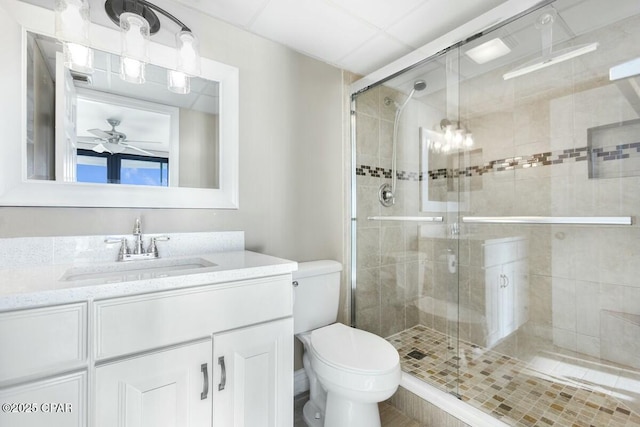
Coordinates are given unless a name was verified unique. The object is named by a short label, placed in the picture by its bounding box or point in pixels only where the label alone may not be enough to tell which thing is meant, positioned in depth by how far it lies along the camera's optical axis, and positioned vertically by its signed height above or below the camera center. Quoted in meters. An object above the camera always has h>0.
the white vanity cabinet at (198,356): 0.80 -0.46
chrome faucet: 1.20 -0.15
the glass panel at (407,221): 1.95 -0.06
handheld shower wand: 2.11 +0.20
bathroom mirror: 1.08 +0.38
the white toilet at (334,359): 1.17 -0.65
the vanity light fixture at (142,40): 1.21 +0.79
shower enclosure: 1.48 -0.03
